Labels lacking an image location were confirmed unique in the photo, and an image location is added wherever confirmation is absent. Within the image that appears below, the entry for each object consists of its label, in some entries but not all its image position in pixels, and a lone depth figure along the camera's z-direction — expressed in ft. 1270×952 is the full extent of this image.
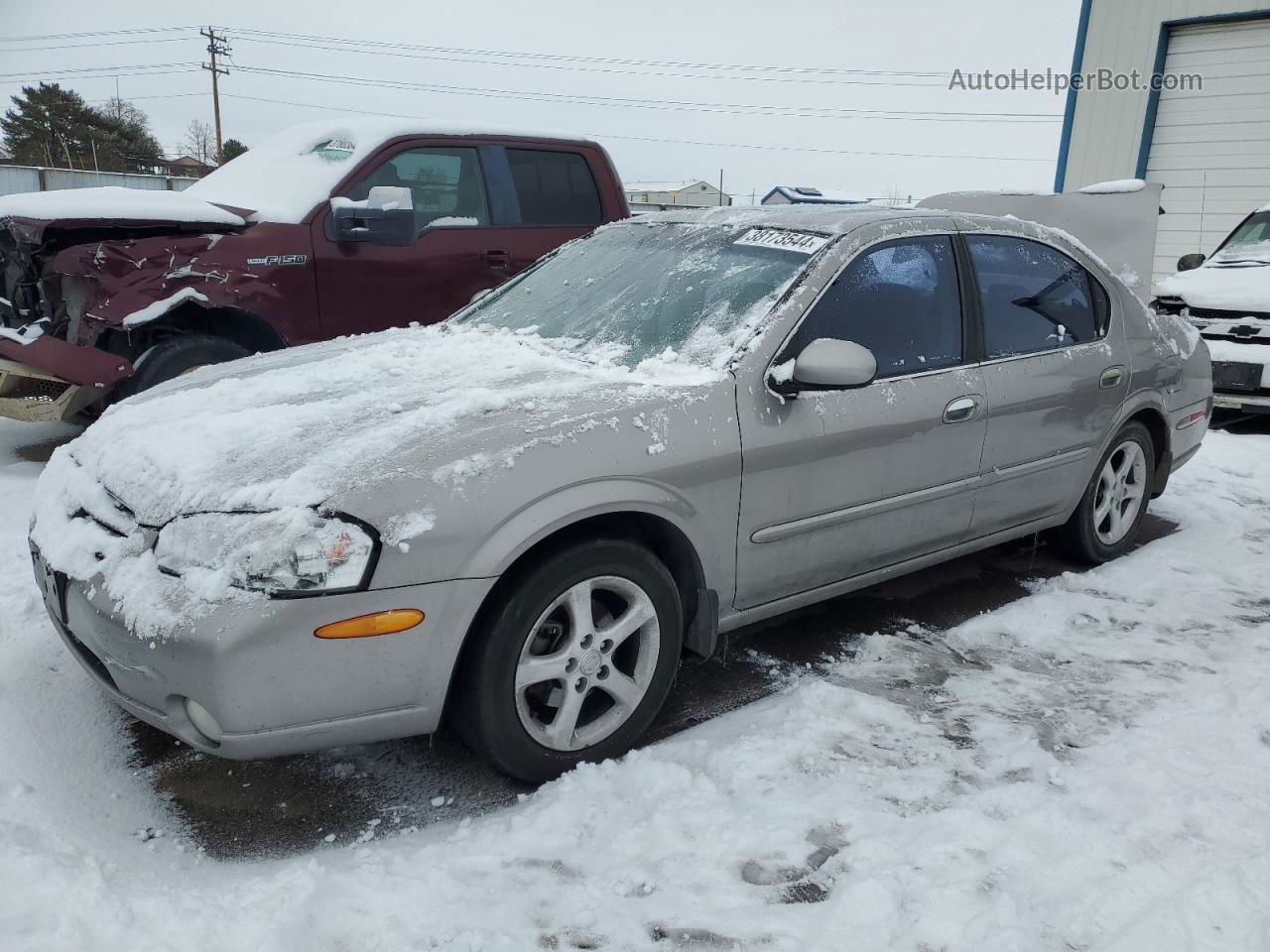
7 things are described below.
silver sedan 7.51
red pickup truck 16.07
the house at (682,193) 173.27
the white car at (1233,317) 24.52
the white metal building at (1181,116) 39.88
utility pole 162.09
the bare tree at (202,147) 205.05
